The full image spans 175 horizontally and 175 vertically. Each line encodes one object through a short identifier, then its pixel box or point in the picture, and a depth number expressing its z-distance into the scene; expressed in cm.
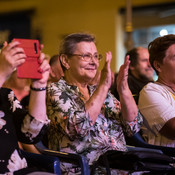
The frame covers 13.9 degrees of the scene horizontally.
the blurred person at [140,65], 882
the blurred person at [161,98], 481
